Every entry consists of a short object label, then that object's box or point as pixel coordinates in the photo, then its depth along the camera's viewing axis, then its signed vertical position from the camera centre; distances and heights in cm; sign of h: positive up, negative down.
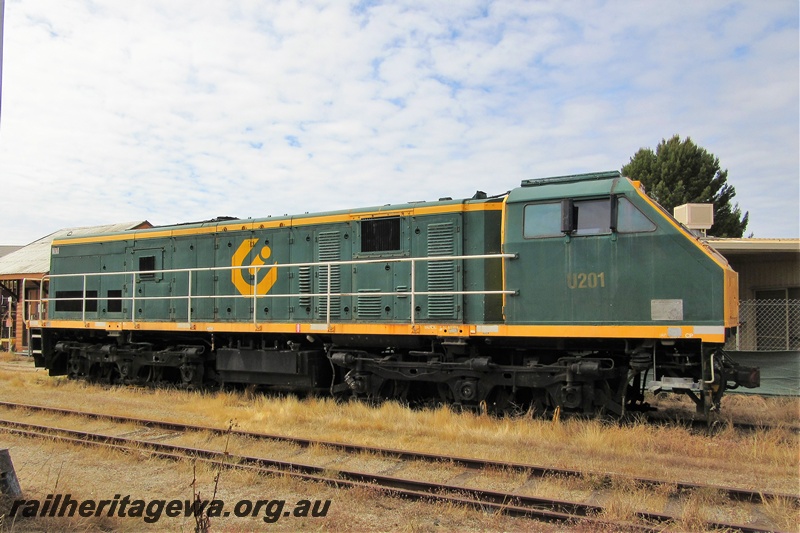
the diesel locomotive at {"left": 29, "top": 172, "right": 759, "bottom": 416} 825 -26
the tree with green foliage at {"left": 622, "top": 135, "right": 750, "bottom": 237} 3459 +664
